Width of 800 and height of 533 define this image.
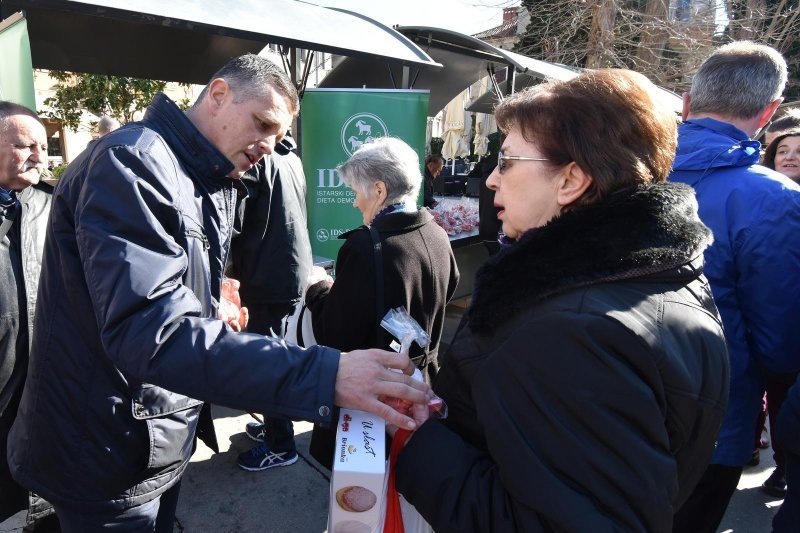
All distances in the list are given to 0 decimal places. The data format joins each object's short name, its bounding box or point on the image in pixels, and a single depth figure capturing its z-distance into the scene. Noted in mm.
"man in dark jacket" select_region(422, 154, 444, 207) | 10063
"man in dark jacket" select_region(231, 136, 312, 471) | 2754
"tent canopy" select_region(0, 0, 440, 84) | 3244
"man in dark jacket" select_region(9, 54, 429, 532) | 1167
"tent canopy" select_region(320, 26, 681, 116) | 6441
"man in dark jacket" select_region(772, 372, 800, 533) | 1838
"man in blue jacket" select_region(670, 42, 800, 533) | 1866
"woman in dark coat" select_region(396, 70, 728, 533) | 893
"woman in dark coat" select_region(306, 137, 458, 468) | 2145
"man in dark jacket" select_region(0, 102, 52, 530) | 2025
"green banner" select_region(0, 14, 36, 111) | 2613
